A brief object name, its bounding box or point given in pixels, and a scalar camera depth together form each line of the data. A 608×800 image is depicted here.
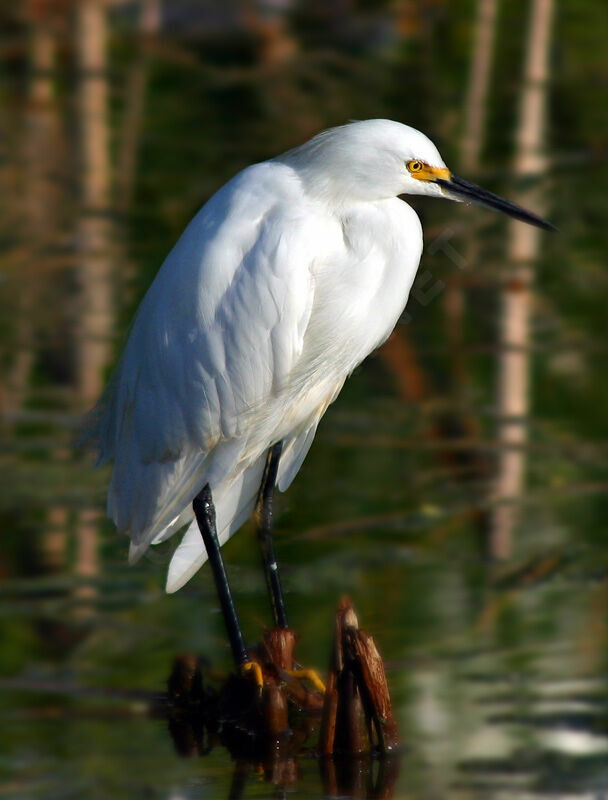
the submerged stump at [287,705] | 6.53
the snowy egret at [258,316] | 6.80
